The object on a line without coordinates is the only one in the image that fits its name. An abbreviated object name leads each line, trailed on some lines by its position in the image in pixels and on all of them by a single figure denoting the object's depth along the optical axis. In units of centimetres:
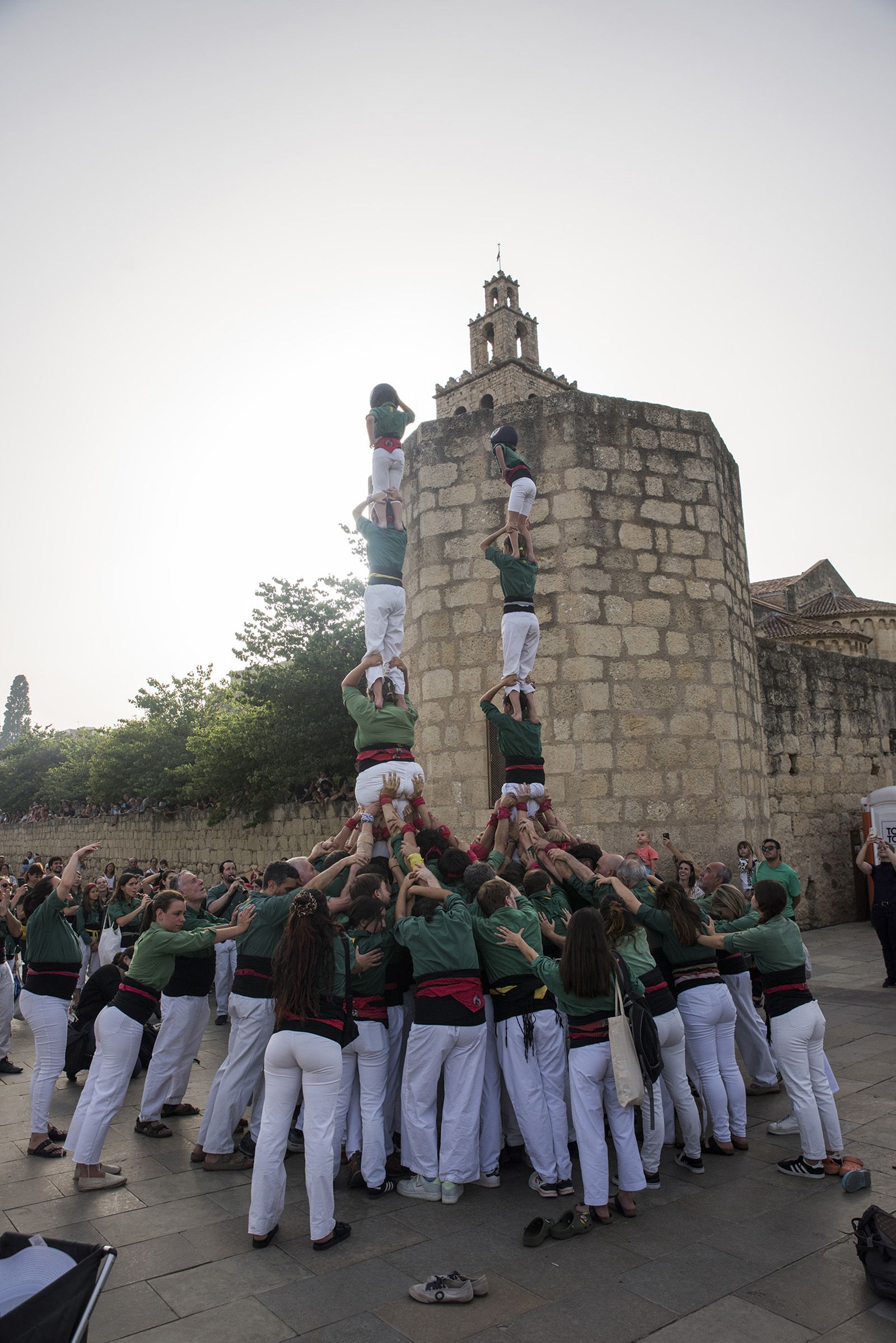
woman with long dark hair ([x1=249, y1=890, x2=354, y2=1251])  398
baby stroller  221
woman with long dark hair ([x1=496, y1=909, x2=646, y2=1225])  416
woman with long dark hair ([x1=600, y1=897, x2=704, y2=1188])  464
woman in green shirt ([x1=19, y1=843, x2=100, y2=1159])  550
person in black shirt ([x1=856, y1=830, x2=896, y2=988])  912
